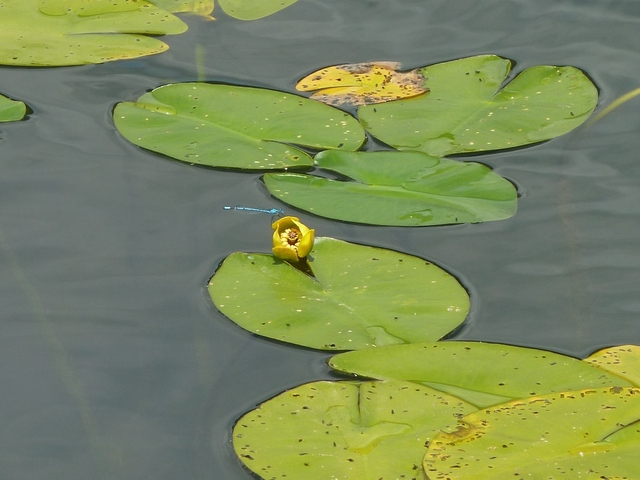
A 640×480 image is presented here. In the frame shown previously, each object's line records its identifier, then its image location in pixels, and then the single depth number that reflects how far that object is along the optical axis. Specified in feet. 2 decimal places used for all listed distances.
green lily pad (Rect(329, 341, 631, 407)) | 11.65
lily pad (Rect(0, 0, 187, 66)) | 19.42
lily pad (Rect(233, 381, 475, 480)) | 10.48
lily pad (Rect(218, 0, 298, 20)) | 21.58
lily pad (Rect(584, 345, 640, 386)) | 11.80
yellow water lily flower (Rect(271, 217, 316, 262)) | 13.85
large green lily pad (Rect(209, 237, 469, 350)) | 12.71
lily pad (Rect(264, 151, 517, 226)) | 15.02
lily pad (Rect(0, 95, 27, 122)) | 17.74
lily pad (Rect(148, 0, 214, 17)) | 21.75
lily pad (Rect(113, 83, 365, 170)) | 16.51
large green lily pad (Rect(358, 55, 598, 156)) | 17.04
